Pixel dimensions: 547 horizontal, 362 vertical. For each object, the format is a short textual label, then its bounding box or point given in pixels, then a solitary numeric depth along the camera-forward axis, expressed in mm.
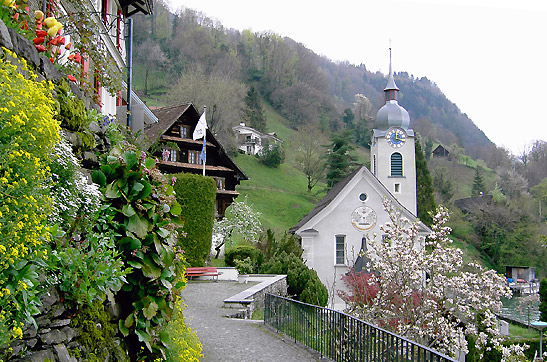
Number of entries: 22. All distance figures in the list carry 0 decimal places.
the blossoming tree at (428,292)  11789
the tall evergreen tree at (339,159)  59531
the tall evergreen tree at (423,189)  54188
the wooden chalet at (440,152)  97875
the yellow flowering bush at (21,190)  3725
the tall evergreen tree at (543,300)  26328
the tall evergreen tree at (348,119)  95644
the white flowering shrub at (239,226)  32031
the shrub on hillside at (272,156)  70000
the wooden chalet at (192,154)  32469
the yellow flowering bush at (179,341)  6703
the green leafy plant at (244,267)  23281
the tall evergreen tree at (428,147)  90250
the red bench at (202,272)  20077
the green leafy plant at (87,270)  4762
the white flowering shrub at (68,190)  4961
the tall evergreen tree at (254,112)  87250
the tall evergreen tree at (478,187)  78812
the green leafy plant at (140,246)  6109
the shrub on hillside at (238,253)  26842
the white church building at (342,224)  32812
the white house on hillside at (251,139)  80312
